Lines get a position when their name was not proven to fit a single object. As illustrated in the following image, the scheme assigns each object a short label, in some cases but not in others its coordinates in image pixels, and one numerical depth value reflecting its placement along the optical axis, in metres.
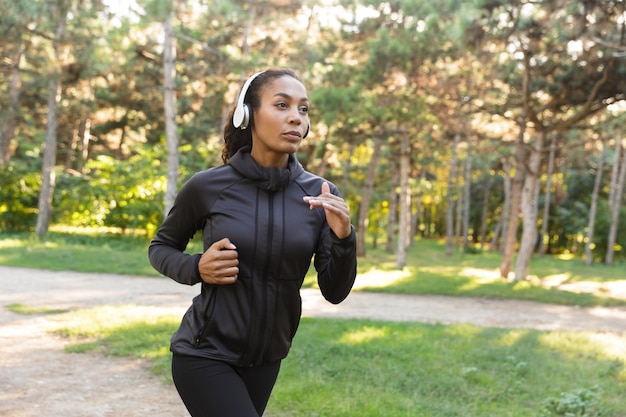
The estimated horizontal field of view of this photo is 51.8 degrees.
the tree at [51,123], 19.98
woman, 2.31
